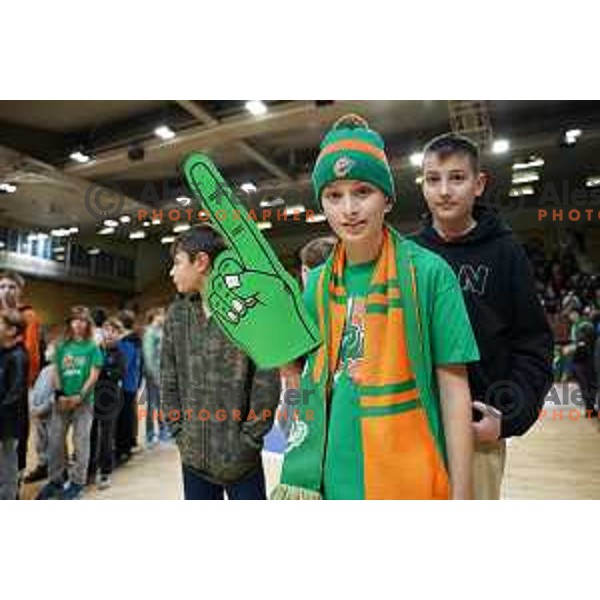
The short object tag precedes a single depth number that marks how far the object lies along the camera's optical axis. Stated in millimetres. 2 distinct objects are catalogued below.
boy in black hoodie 1191
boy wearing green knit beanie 1088
